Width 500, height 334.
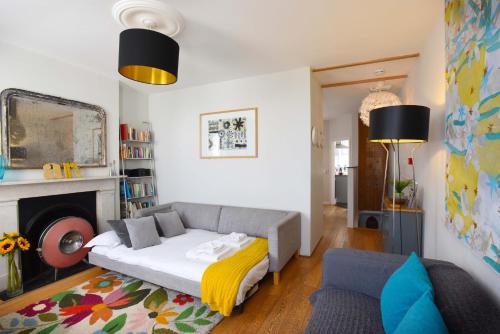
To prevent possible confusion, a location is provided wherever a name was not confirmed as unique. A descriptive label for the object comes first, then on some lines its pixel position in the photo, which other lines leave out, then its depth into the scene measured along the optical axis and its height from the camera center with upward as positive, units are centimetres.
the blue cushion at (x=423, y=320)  85 -58
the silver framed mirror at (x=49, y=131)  259 +40
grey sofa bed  238 -85
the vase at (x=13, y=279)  245 -119
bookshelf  380 -9
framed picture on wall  357 +45
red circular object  273 -93
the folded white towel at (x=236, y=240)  271 -90
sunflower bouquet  239 -90
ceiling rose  188 +123
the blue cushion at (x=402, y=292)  113 -64
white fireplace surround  248 -35
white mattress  218 -97
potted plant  275 -29
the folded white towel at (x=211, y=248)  243 -88
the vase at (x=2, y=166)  242 -3
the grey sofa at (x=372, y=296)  97 -72
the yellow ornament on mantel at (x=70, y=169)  299 -7
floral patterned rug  193 -131
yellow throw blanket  197 -100
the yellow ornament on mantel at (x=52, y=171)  280 -9
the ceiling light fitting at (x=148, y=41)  171 +89
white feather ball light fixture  306 +80
